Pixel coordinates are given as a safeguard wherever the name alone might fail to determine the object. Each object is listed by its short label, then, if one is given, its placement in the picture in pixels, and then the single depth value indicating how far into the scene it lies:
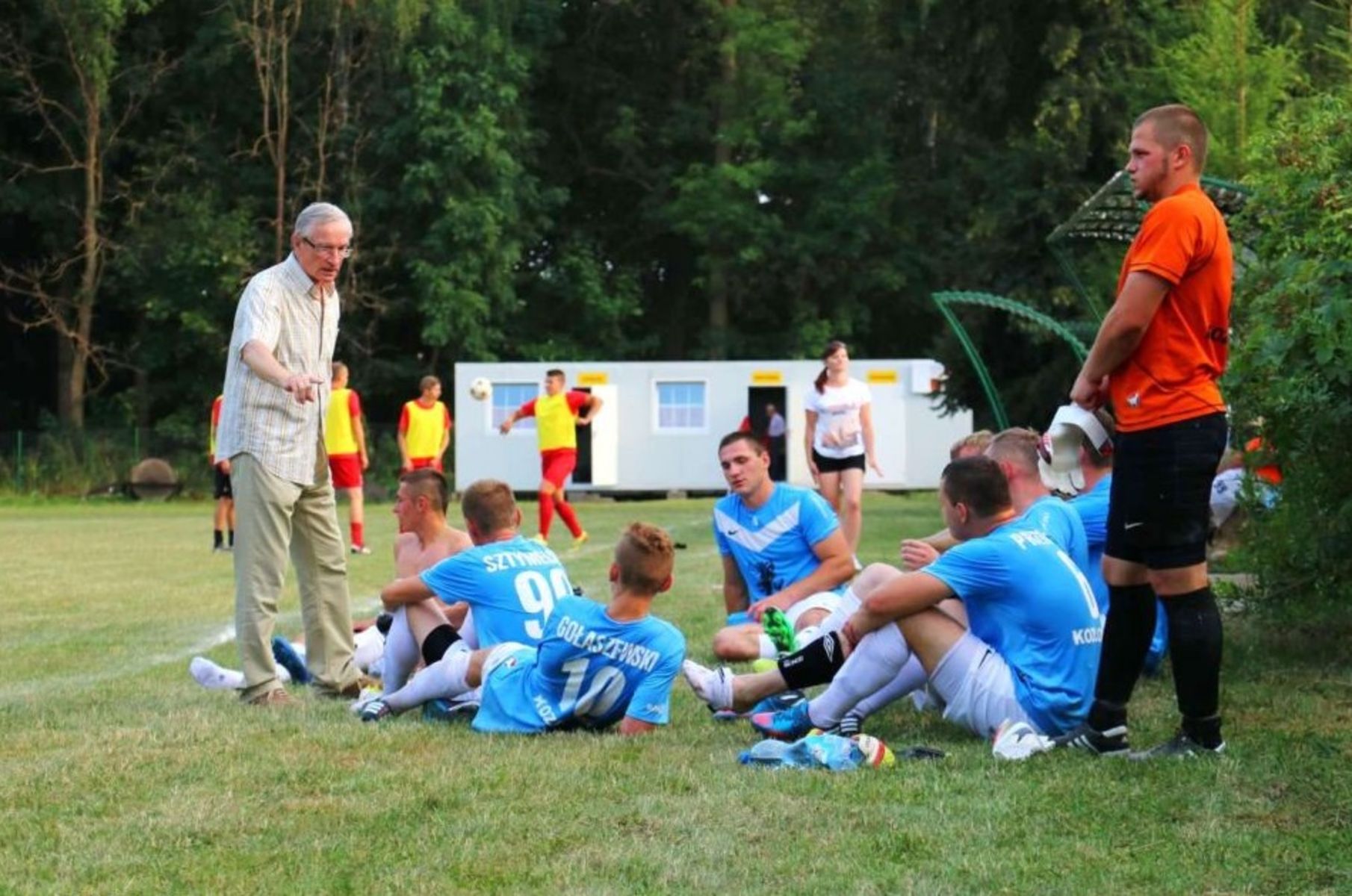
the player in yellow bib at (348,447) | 18.97
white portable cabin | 36.16
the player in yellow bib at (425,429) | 21.09
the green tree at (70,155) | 41.38
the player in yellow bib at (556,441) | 19.81
